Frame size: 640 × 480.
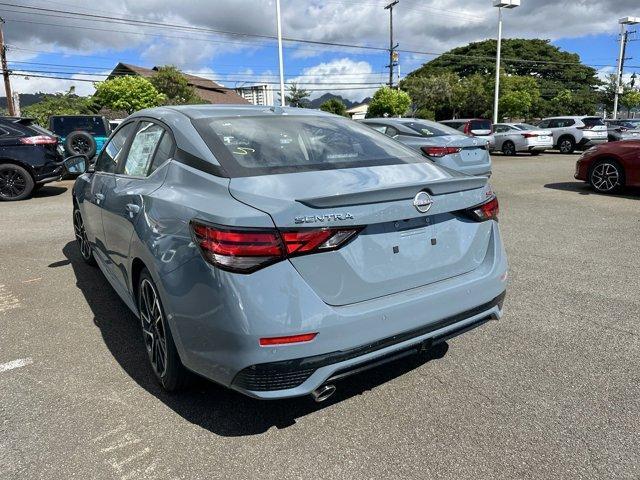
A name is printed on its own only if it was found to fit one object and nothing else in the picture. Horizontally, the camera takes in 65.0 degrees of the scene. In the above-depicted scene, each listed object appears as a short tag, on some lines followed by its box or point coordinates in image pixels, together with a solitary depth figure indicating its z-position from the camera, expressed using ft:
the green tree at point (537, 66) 249.55
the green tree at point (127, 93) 124.26
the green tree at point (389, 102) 160.45
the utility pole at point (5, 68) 95.30
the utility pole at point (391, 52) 172.14
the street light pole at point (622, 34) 117.60
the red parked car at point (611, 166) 30.76
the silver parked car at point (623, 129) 72.13
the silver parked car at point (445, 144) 29.86
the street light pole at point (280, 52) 79.02
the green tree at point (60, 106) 116.07
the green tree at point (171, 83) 150.92
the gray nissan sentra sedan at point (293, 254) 7.04
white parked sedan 69.15
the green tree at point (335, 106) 188.09
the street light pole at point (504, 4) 93.76
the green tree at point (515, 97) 164.76
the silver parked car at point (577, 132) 72.13
